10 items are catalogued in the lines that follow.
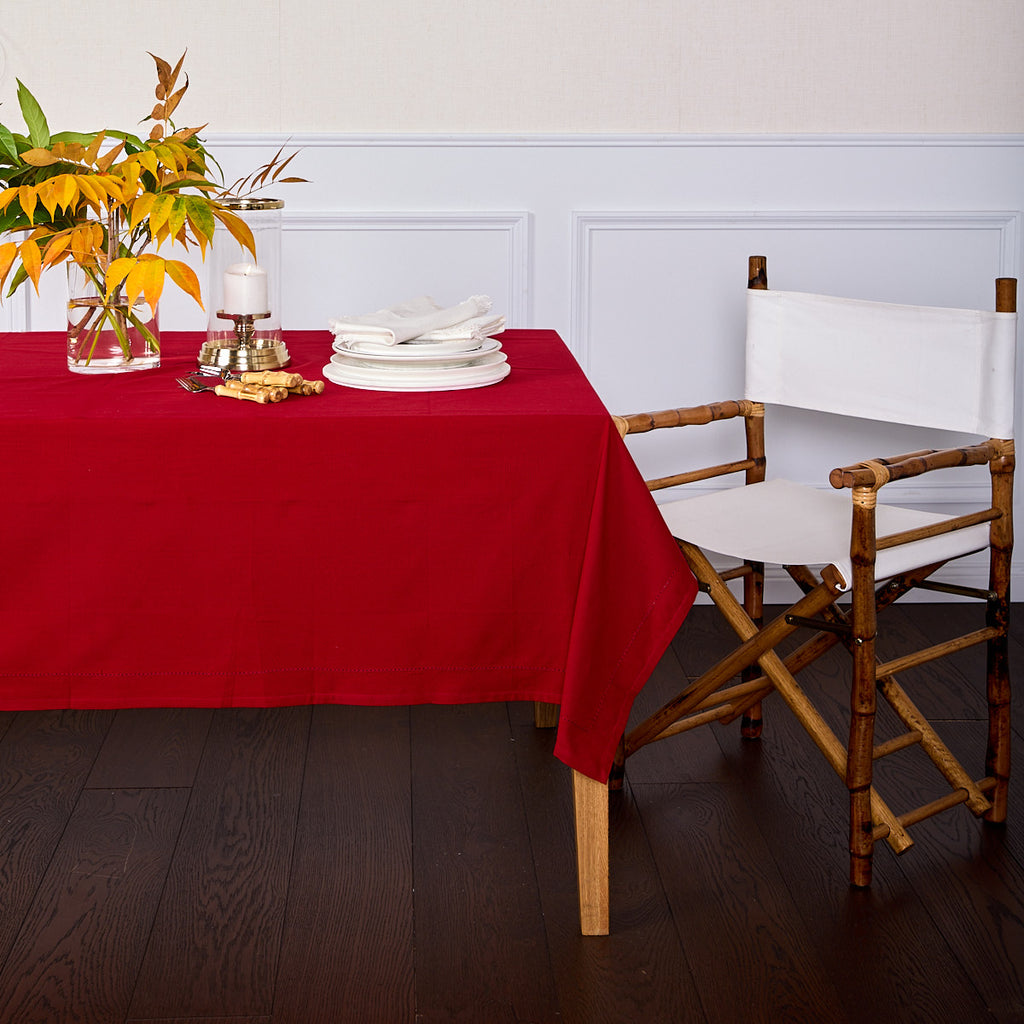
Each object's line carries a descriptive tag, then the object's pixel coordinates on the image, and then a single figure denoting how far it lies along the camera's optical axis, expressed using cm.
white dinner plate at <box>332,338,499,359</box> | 181
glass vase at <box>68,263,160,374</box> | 188
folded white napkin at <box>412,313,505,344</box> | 186
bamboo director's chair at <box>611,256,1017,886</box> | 191
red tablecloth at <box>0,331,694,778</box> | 163
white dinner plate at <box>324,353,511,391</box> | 180
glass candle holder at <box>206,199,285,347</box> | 196
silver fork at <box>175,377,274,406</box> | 171
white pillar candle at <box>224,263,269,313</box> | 189
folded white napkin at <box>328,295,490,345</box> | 184
